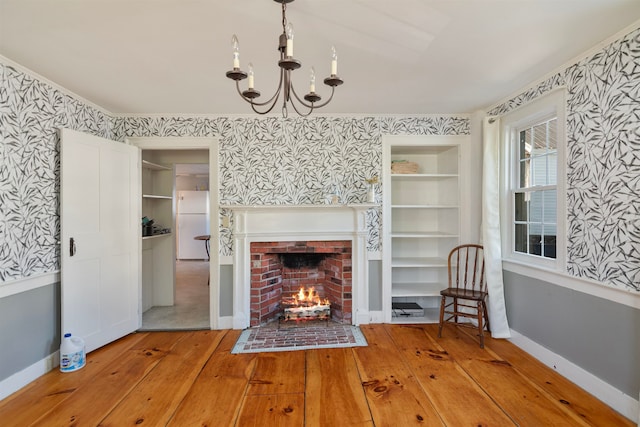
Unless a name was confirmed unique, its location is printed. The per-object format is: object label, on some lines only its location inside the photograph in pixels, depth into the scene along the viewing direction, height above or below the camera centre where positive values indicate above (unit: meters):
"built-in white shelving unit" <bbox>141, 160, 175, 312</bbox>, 4.23 -0.37
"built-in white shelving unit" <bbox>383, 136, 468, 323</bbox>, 3.57 -0.07
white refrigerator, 8.18 -0.13
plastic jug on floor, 2.54 -1.13
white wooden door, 2.68 -0.19
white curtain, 3.12 +0.06
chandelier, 1.36 +0.69
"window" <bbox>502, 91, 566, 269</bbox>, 2.51 +0.30
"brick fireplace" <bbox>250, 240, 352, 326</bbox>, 3.47 -0.68
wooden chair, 3.06 -0.75
